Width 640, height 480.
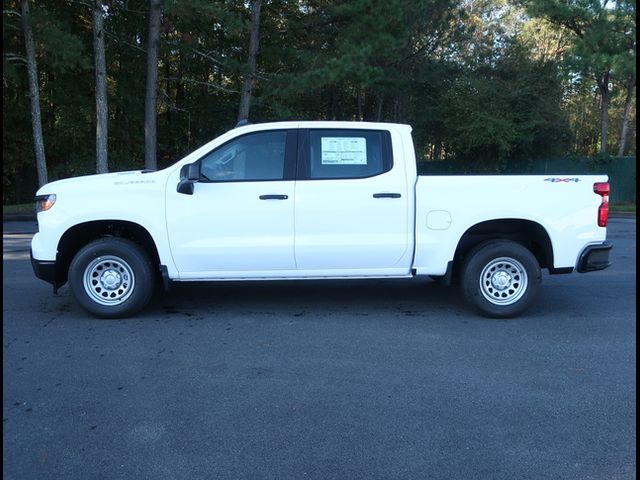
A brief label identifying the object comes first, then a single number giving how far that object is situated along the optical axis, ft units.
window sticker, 20.66
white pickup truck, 19.99
